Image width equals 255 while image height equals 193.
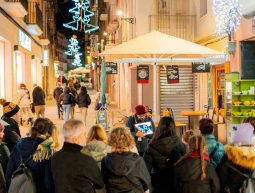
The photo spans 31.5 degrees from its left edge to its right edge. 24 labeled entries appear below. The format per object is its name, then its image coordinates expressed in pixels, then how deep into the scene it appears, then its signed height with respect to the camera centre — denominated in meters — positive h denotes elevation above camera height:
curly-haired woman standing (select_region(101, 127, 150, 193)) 4.68 -0.87
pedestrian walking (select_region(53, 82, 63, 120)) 21.80 -0.41
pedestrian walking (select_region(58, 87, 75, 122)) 18.67 -0.66
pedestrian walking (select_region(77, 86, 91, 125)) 18.19 -0.65
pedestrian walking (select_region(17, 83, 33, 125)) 17.95 -0.71
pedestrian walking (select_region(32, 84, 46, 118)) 18.19 -0.60
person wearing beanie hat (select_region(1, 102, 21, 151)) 6.91 -0.51
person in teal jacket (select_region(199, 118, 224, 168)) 5.52 -0.75
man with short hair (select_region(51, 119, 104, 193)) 4.46 -0.82
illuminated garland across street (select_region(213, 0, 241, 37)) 11.91 +1.89
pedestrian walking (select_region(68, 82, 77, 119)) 19.03 -0.43
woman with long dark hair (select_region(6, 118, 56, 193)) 4.76 -0.75
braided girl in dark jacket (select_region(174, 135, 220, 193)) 4.82 -0.93
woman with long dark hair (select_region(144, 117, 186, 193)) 5.75 -0.91
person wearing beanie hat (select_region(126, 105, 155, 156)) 7.72 -0.76
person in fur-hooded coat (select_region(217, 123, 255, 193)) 4.65 -0.85
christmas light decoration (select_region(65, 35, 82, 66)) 47.16 +4.15
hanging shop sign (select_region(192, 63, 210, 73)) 13.96 +0.49
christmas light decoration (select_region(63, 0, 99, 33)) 26.59 +4.52
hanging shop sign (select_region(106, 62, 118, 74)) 18.08 +0.66
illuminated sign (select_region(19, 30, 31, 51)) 21.64 +2.31
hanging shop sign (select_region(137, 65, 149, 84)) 13.42 +0.30
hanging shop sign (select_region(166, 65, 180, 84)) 13.13 +0.26
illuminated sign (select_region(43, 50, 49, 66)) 36.54 +2.21
